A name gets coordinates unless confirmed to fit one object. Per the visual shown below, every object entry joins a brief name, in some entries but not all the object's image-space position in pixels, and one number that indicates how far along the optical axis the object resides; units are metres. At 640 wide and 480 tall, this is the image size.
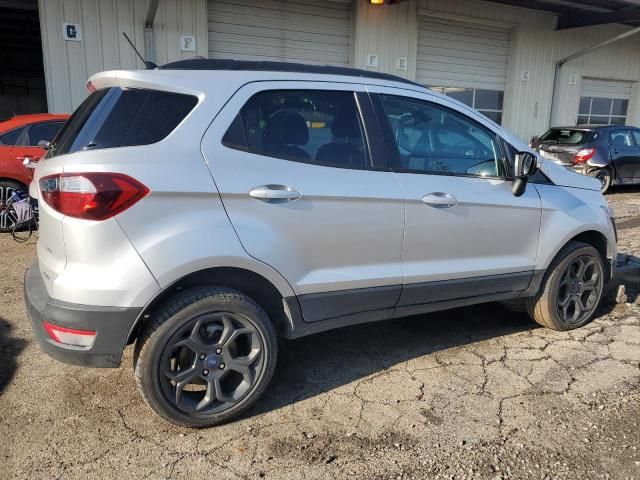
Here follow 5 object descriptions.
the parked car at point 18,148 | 7.04
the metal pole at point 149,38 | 9.45
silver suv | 2.47
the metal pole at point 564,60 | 14.03
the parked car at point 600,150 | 11.31
